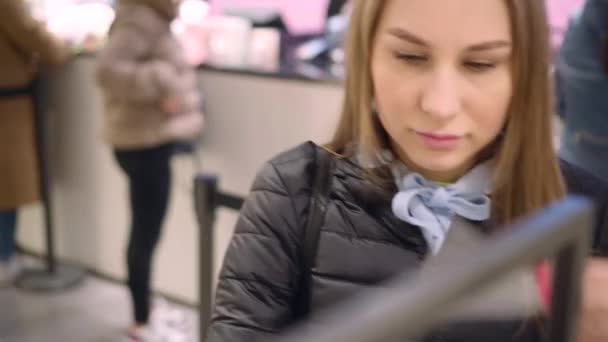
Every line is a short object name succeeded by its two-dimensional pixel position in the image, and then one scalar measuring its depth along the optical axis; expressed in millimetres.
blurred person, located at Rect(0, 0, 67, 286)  2921
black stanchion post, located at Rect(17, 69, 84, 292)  3251
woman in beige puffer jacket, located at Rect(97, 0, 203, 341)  2515
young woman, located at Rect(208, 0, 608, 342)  1217
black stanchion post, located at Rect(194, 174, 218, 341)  1755
